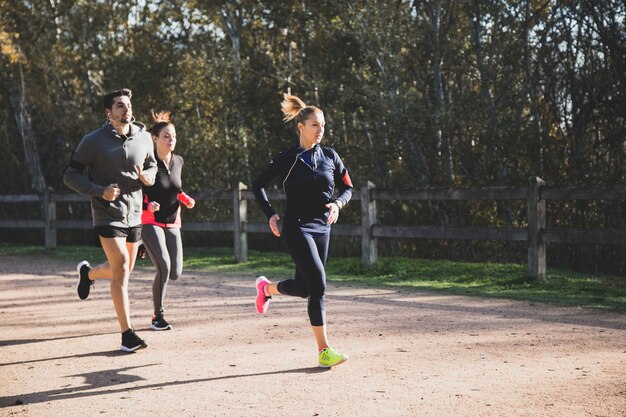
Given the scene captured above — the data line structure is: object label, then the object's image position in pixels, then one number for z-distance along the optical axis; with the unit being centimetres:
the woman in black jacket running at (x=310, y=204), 668
